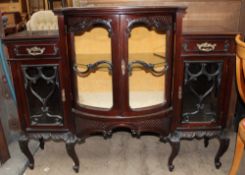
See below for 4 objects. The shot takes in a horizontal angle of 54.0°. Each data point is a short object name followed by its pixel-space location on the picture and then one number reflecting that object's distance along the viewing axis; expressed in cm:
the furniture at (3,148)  162
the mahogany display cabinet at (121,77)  122
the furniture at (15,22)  288
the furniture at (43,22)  178
